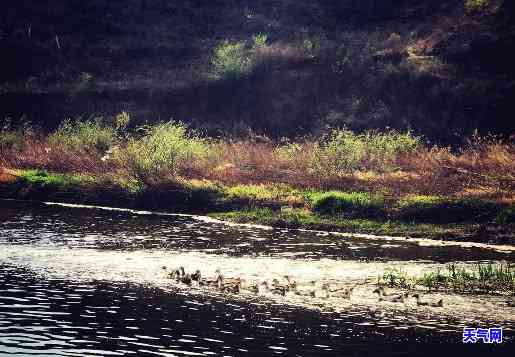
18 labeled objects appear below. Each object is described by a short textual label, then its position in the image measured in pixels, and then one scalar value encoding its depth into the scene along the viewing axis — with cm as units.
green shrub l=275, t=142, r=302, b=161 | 5007
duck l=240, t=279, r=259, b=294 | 2558
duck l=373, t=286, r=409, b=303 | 2439
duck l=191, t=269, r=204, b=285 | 2695
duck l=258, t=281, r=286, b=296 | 2535
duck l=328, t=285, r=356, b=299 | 2491
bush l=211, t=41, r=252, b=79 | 7731
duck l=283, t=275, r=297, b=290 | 2591
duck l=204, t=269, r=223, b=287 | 2638
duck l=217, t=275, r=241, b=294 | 2538
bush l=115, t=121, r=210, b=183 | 4788
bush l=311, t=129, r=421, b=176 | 4756
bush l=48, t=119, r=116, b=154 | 5642
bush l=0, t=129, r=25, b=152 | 5902
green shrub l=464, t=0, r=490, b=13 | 7971
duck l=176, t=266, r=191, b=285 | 2652
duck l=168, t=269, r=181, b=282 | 2708
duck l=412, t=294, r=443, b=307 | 2362
